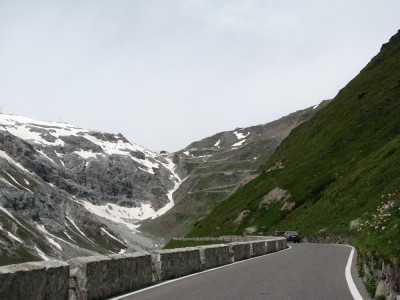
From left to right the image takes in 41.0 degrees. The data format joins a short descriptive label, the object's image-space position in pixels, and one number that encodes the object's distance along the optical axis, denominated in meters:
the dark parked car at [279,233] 70.06
